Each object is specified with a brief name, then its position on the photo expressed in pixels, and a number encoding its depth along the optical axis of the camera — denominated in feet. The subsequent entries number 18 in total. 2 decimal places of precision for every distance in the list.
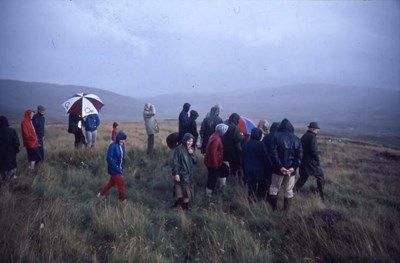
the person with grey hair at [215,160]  23.35
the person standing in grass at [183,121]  30.25
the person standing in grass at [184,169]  20.75
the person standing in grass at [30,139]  26.22
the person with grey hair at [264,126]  26.50
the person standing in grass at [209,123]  27.96
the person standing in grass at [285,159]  19.97
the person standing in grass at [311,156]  23.98
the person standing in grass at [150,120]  34.35
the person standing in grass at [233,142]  24.73
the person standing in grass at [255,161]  21.42
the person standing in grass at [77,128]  33.60
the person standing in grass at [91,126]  34.89
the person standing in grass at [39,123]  28.63
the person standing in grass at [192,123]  28.94
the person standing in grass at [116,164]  22.09
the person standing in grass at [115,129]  33.73
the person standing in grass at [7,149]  22.09
